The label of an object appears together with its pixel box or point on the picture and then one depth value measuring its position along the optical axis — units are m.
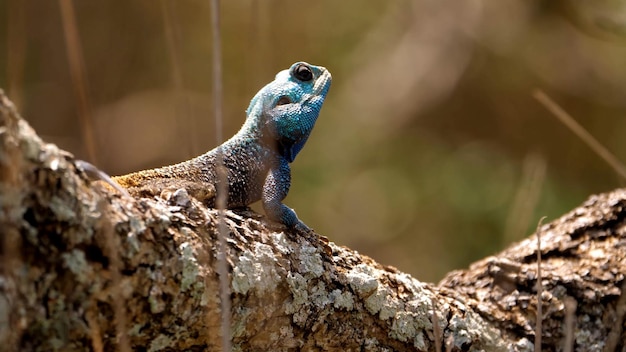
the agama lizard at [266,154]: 5.71
